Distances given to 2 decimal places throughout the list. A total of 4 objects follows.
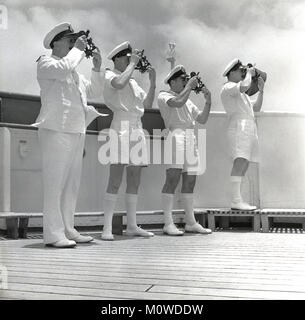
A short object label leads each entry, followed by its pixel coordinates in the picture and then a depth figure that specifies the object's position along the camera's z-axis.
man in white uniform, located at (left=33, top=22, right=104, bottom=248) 3.93
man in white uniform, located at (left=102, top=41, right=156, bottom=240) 4.66
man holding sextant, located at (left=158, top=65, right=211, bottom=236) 5.15
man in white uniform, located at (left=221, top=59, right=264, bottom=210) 5.86
